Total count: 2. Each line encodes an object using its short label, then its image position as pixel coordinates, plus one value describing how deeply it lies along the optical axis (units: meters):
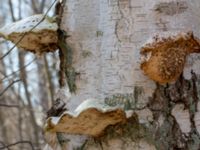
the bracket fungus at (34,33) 1.21
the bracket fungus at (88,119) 0.97
